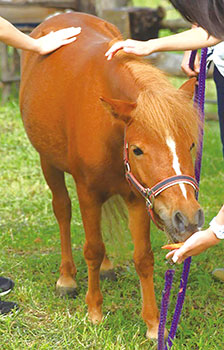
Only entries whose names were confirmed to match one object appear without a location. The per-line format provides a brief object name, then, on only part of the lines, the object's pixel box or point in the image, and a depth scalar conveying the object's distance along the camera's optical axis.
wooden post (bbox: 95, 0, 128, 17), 7.83
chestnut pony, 2.53
